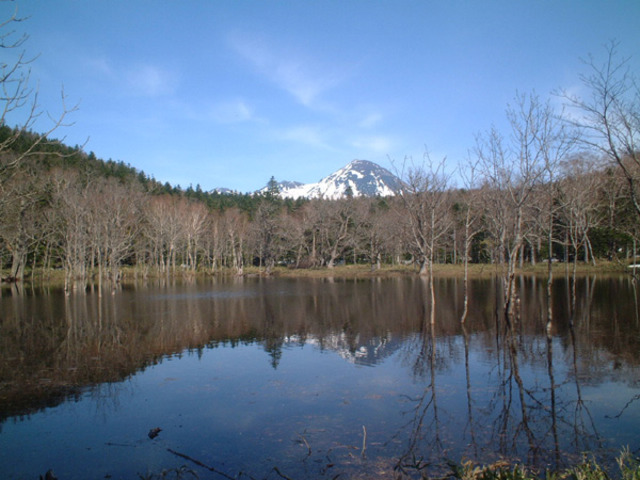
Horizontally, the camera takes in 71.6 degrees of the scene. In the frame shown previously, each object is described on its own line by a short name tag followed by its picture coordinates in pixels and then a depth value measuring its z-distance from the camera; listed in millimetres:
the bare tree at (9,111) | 6336
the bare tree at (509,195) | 16906
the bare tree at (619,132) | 9023
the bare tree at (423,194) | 19031
